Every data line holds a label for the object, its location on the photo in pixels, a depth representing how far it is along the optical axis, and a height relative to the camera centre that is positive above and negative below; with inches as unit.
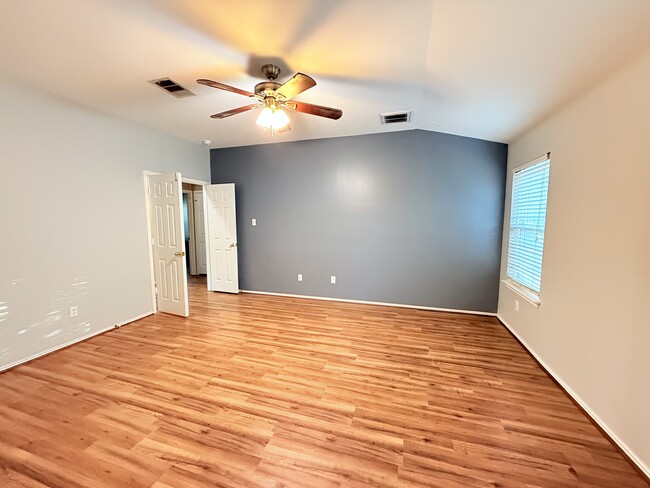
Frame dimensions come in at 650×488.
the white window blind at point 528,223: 109.4 -1.1
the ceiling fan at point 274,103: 81.7 +38.8
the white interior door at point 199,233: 250.5 -12.7
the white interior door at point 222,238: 193.5 -13.4
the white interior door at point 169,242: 147.8 -12.6
